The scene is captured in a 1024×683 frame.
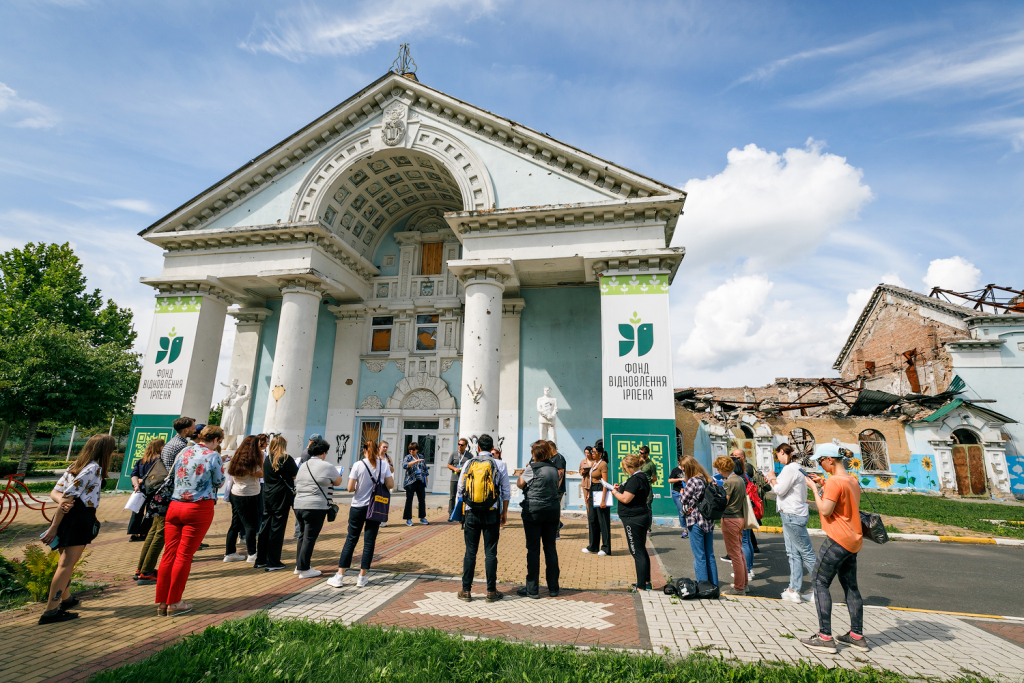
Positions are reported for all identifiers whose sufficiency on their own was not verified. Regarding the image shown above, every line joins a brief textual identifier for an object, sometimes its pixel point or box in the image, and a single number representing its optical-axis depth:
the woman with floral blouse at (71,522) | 4.91
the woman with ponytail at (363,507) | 6.33
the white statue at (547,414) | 15.14
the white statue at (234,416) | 16.63
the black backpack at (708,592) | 6.07
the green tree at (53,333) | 19.61
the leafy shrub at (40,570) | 5.34
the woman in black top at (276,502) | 7.05
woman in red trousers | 5.18
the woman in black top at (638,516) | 6.40
